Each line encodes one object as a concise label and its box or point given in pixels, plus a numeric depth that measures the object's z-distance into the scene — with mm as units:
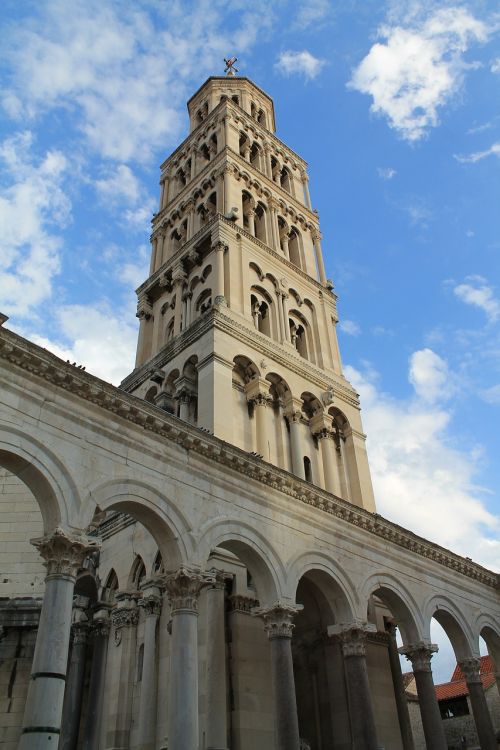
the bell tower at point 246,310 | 26422
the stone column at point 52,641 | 11492
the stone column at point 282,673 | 15625
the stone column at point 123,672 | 19641
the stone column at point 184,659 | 13562
